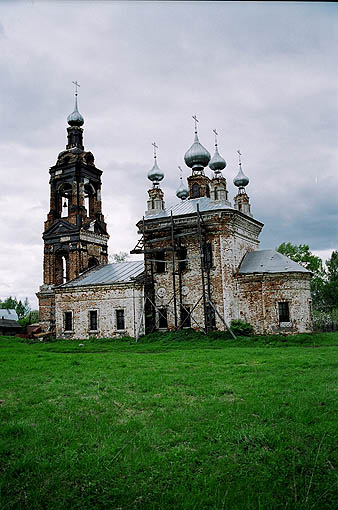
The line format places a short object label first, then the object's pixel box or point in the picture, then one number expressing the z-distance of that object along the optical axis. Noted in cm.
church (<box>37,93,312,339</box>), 2236
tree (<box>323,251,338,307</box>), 4406
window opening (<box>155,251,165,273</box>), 2497
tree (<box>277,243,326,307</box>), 4269
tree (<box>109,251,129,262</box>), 5388
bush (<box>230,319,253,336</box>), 2195
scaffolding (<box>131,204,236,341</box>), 2286
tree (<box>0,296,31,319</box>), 7775
